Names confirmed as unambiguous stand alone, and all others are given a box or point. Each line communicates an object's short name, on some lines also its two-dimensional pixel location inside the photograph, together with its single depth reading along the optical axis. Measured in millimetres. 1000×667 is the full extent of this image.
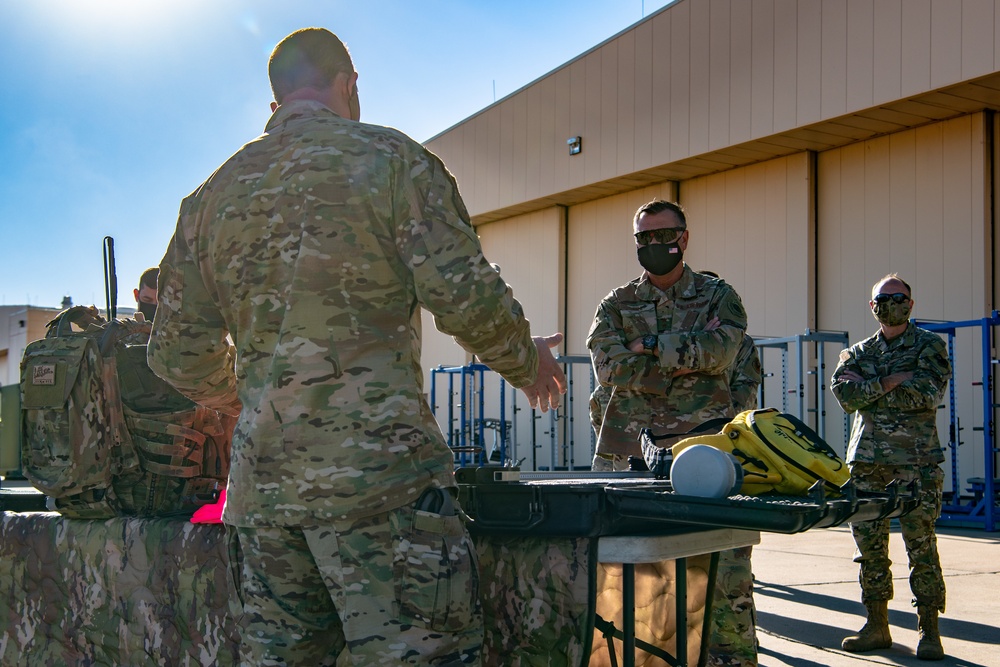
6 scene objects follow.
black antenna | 4094
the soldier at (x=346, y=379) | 2041
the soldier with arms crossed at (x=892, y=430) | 5391
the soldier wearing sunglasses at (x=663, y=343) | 3938
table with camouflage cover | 2920
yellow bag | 2426
